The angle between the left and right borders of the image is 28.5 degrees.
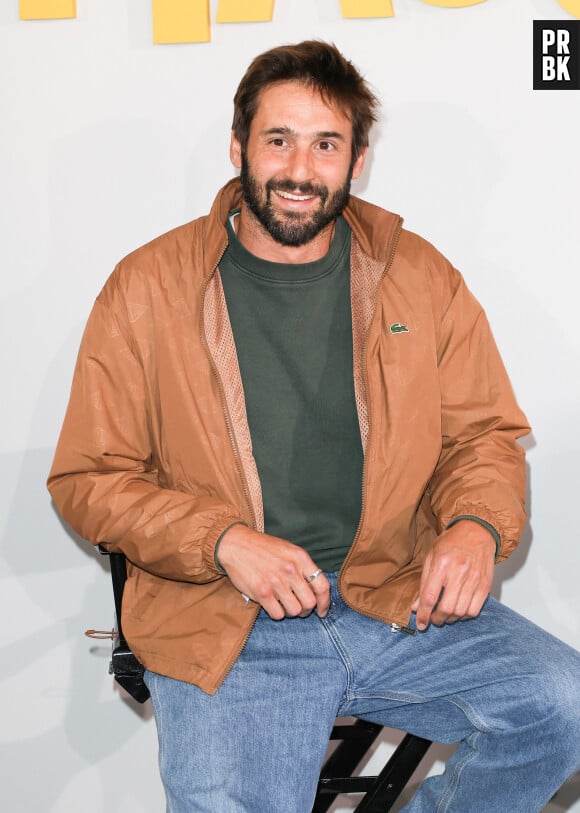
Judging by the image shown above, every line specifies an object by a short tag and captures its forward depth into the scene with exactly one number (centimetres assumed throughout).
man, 184
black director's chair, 202
